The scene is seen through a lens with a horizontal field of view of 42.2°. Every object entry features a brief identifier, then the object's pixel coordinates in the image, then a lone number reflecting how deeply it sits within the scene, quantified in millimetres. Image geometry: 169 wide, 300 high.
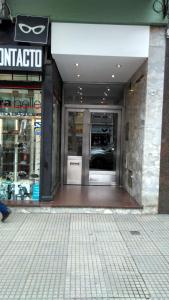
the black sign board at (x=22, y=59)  4558
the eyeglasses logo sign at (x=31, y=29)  4478
